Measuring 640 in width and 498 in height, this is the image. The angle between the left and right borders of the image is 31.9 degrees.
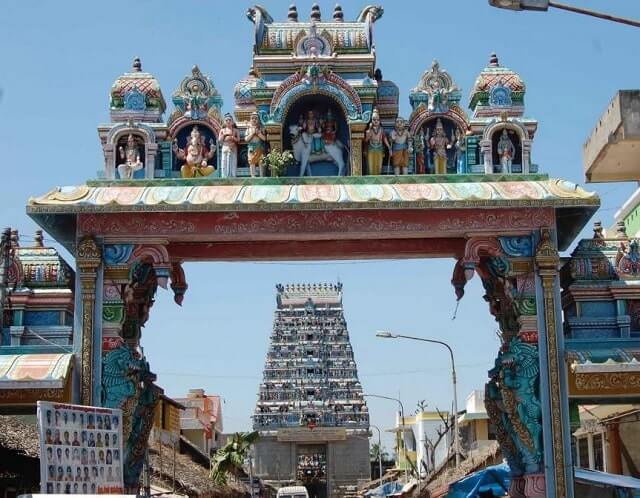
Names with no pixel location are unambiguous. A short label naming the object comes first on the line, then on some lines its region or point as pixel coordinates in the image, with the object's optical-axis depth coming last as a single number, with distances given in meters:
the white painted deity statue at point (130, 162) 18.84
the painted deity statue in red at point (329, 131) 19.27
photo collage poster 13.06
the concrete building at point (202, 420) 53.75
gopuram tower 70.12
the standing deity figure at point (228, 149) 18.94
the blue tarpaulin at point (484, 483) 19.38
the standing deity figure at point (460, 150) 19.19
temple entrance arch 17.77
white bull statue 19.22
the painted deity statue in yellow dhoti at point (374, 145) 18.91
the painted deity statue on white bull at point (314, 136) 19.28
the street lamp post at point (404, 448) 50.81
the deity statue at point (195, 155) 19.08
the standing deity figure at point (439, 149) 19.22
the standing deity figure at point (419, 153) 19.25
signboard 69.62
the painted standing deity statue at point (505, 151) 18.81
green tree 40.94
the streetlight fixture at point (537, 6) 9.48
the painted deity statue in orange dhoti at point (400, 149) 19.02
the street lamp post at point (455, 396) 28.93
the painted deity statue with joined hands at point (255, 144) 18.91
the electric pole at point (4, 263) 17.19
